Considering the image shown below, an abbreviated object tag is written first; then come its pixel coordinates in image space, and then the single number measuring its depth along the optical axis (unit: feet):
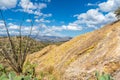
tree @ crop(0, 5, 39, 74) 10.49
